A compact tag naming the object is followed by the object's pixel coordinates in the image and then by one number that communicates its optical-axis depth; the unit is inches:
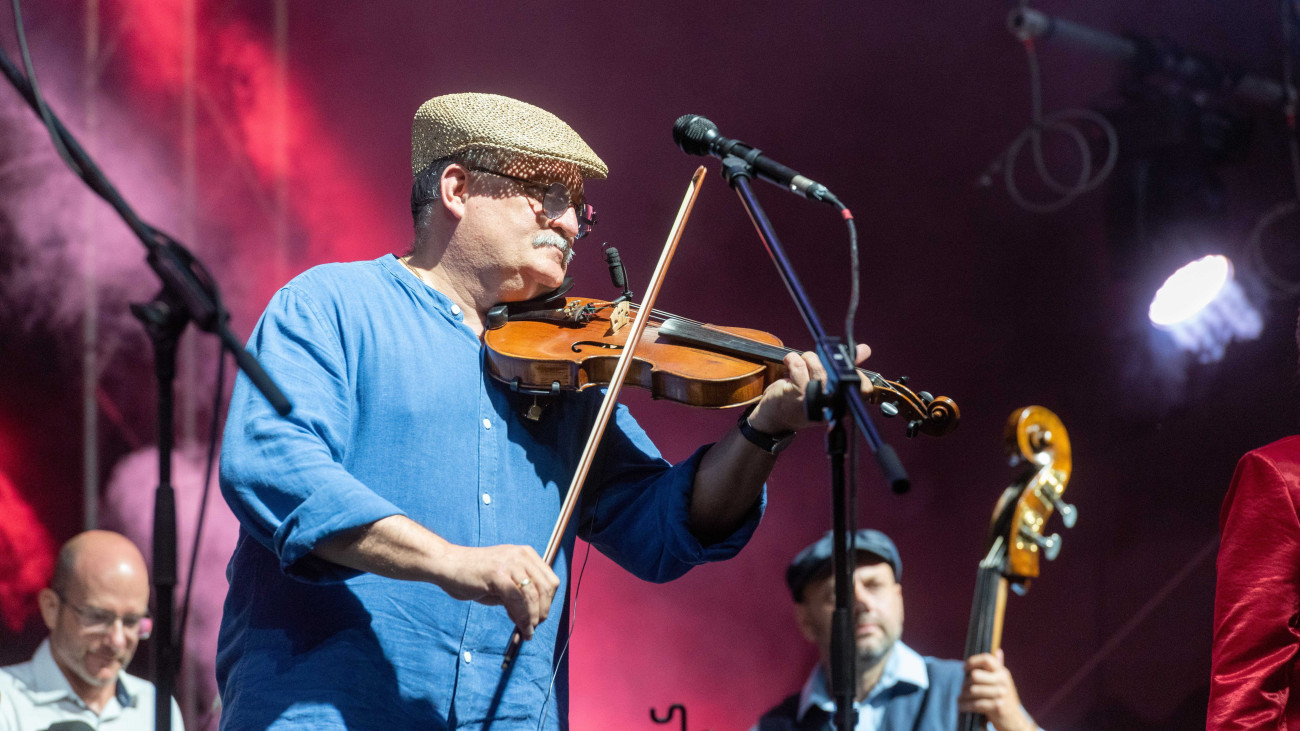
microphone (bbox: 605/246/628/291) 183.7
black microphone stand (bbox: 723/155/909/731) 157.8
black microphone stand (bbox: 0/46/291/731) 152.0
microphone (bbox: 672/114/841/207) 165.2
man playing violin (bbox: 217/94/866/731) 161.4
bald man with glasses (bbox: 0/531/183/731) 213.8
